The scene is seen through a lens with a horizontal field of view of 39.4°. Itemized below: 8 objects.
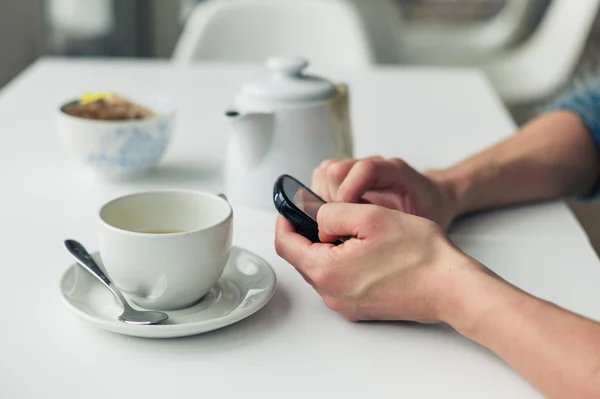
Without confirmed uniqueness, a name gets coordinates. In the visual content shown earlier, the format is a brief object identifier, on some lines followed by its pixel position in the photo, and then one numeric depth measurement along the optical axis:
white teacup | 0.61
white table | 0.57
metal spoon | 0.61
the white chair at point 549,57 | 2.42
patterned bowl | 0.95
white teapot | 0.89
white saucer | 0.60
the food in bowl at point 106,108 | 0.99
